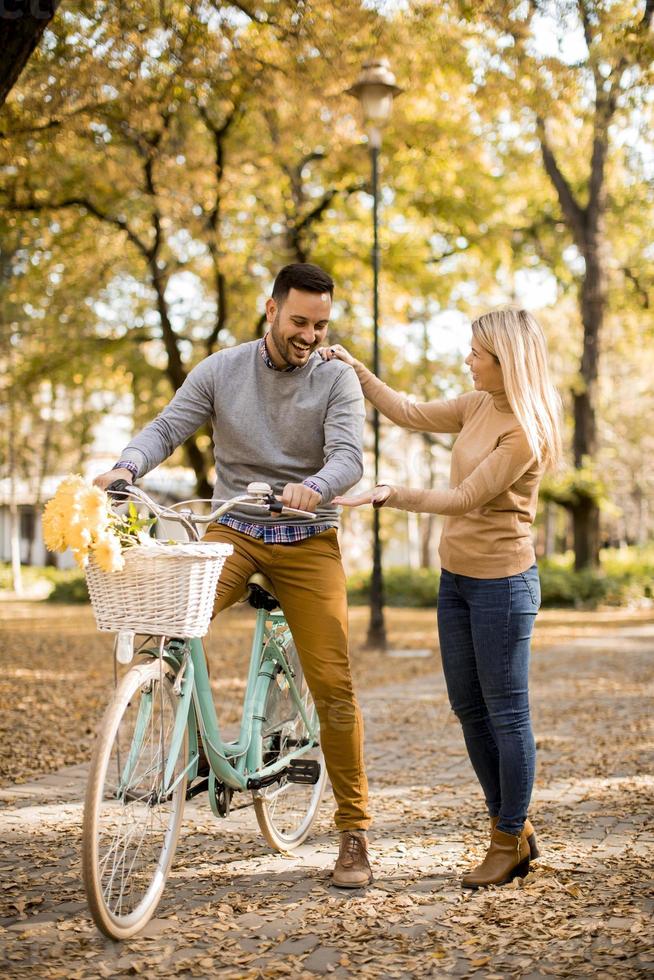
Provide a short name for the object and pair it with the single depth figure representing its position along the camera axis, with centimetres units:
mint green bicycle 311
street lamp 1126
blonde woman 367
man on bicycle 381
